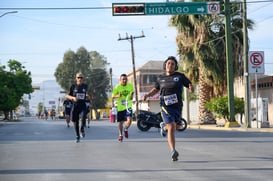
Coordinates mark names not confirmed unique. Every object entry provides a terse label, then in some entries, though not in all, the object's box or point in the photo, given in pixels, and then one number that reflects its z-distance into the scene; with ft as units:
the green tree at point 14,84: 193.16
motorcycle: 71.72
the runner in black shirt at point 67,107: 84.47
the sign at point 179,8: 76.89
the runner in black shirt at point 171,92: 31.50
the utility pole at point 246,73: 76.89
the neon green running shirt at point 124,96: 47.34
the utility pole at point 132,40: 173.91
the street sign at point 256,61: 75.56
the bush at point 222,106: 87.86
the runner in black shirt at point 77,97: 46.29
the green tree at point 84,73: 270.87
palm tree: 95.04
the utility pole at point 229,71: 79.30
